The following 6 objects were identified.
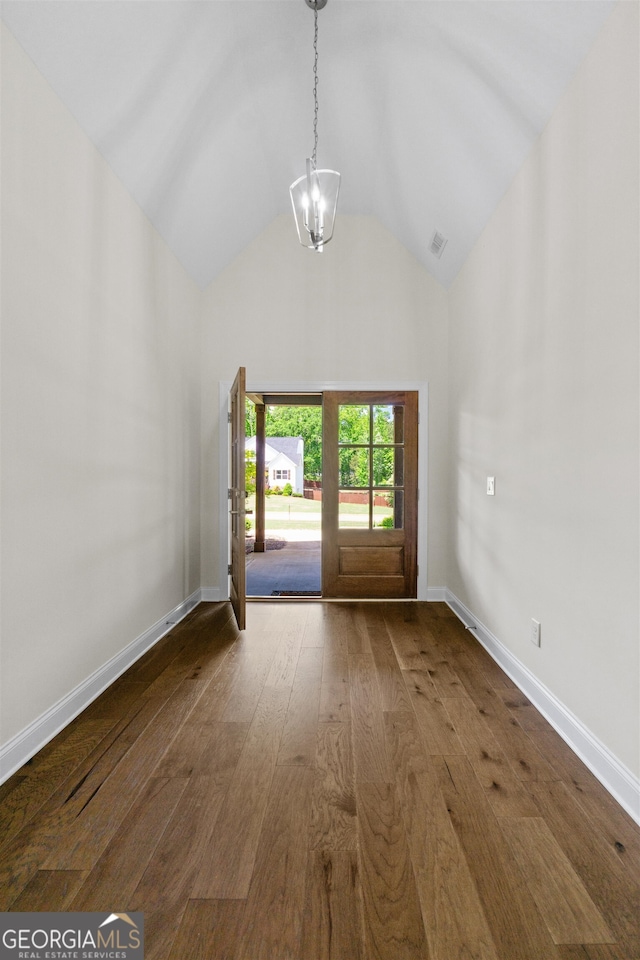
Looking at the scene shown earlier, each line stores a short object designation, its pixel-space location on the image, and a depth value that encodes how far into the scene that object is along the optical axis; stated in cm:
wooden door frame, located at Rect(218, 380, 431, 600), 466
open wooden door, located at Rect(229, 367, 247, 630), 382
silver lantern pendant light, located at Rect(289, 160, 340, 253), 247
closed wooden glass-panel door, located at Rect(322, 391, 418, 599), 471
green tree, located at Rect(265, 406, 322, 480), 1304
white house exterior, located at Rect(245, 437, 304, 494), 1212
